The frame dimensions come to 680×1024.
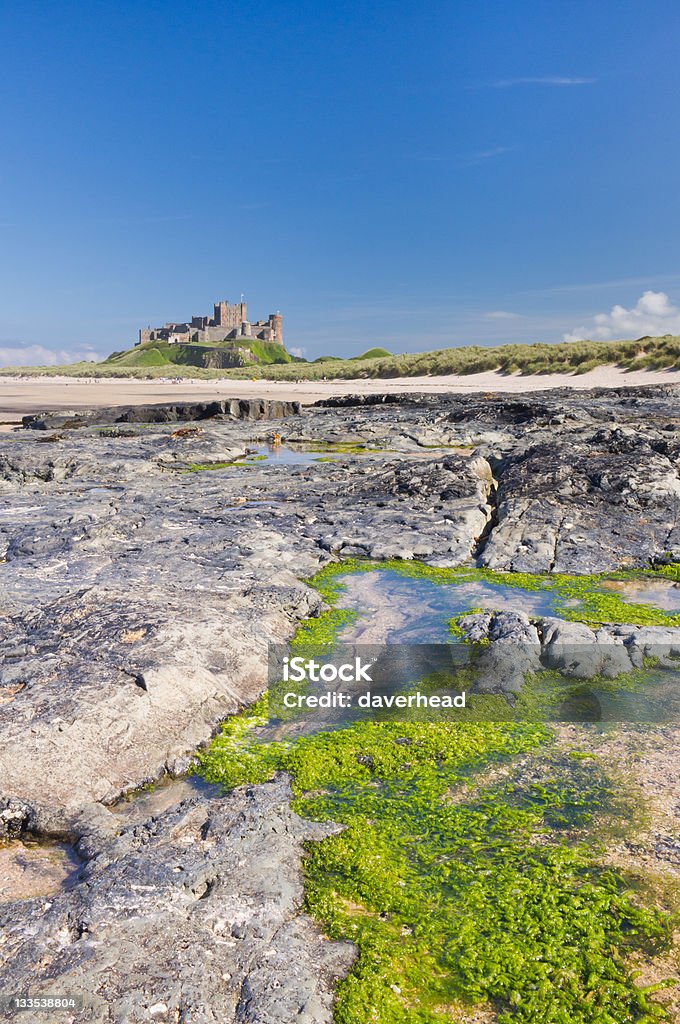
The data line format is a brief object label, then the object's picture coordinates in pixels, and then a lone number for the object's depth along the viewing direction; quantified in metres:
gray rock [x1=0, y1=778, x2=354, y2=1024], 2.48
